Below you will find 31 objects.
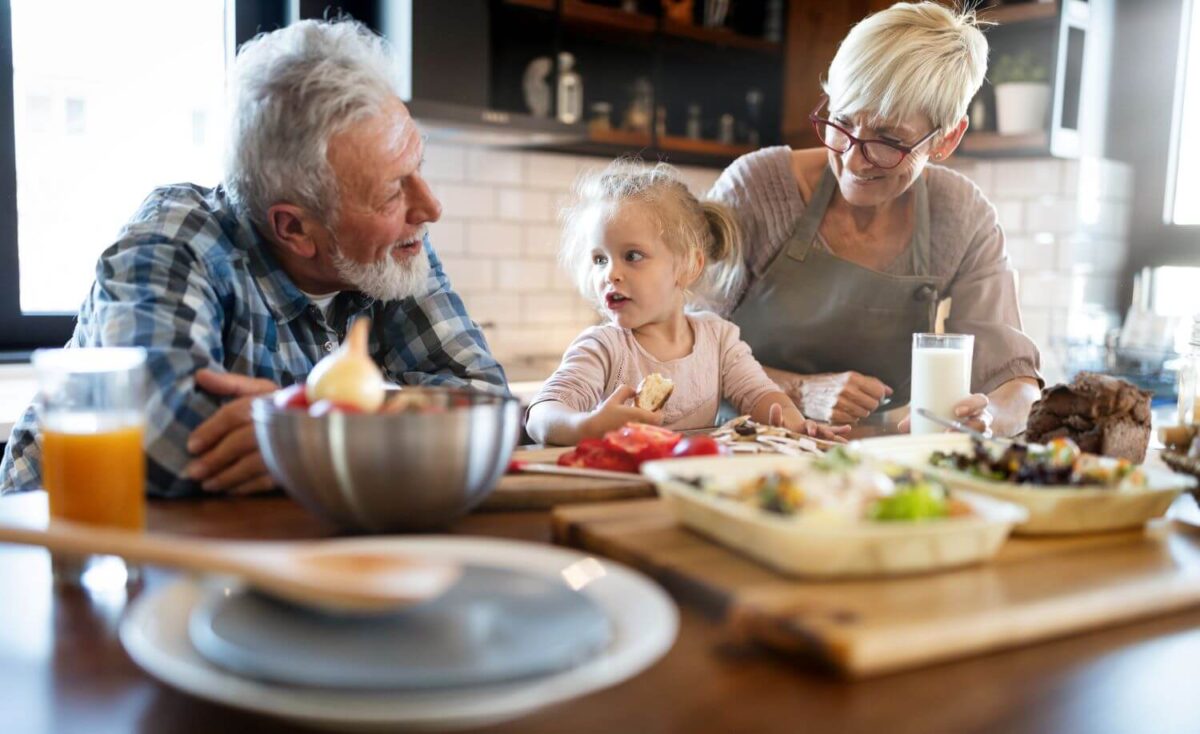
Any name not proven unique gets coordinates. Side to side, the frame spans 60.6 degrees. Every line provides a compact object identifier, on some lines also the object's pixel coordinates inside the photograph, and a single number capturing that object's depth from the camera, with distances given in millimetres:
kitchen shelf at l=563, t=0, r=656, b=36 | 3551
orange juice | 904
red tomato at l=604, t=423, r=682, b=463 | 1271
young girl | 2051
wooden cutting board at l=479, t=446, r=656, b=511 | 1141
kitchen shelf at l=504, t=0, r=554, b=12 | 3346
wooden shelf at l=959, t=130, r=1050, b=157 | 3686
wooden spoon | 658
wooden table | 629
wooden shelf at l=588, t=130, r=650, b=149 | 3660
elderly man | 1405
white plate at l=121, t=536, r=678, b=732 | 571
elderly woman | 1999
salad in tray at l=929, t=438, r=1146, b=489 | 1019
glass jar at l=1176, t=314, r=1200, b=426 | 1404
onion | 919
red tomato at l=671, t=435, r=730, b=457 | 1245
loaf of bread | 1390
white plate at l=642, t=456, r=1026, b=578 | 788
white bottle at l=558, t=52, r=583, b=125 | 3619
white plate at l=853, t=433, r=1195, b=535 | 959
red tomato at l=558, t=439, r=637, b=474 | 1269
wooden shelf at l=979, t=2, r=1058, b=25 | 3668
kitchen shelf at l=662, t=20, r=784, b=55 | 3910
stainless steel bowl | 879
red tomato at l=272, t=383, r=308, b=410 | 953
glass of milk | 1681
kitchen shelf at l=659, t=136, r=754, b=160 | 3844
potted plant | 3701
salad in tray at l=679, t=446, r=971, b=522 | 834
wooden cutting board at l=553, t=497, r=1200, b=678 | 705
